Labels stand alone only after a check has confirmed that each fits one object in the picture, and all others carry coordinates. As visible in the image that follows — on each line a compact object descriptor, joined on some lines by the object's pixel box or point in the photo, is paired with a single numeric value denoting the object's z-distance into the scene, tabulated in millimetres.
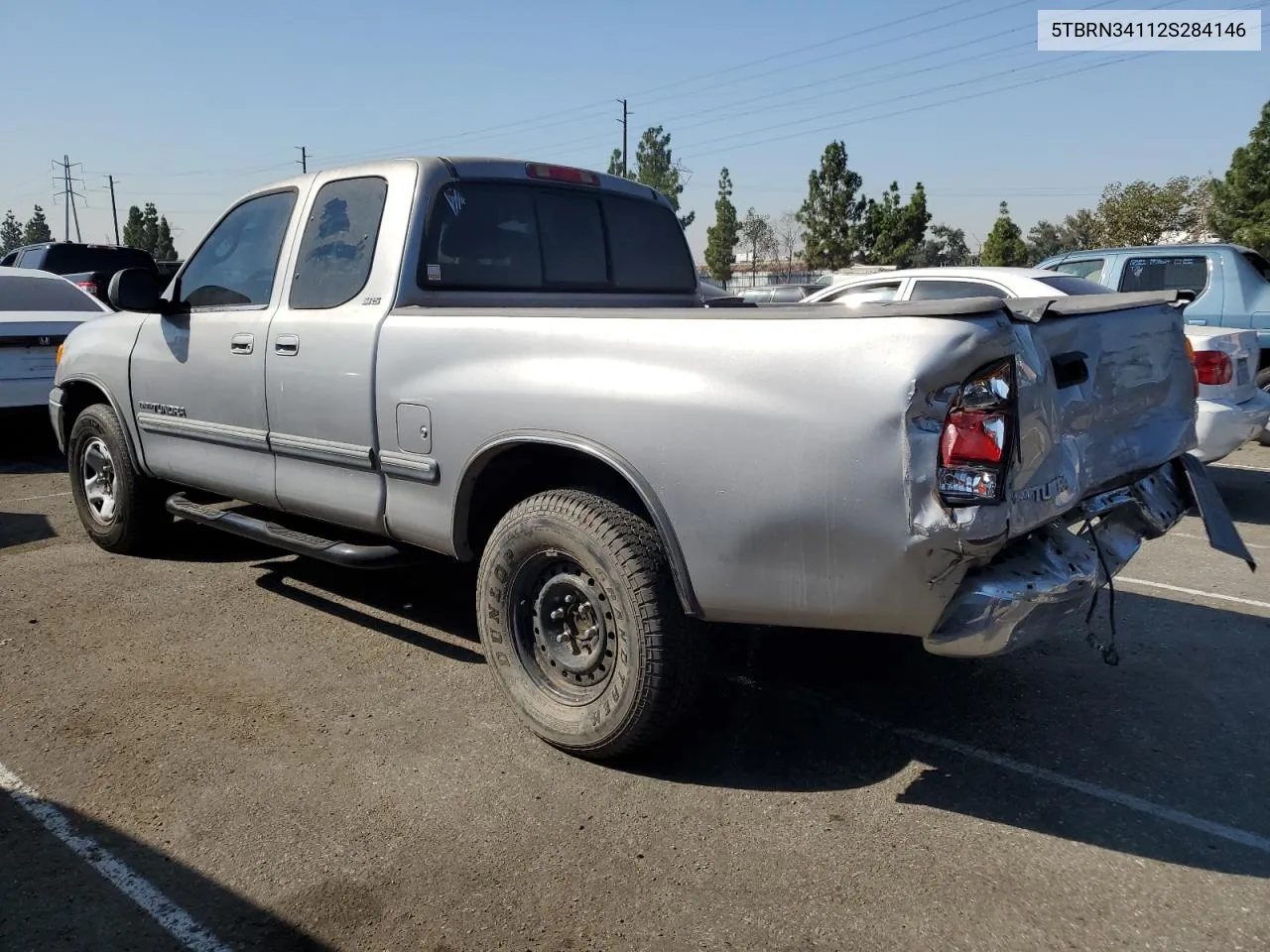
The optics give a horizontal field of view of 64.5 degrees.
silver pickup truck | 2664
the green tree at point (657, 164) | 56812
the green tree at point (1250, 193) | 33750
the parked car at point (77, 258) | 16375
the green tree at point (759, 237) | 73812
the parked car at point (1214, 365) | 6957
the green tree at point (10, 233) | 99688
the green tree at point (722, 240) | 56594
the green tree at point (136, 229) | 73206
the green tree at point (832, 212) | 45969
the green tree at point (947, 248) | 68562
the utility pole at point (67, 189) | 84375
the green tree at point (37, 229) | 93125
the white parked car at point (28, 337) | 8836
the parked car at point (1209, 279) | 9297
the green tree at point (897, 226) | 42281
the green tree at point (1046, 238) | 75188
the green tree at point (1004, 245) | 42031
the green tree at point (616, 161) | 53838
